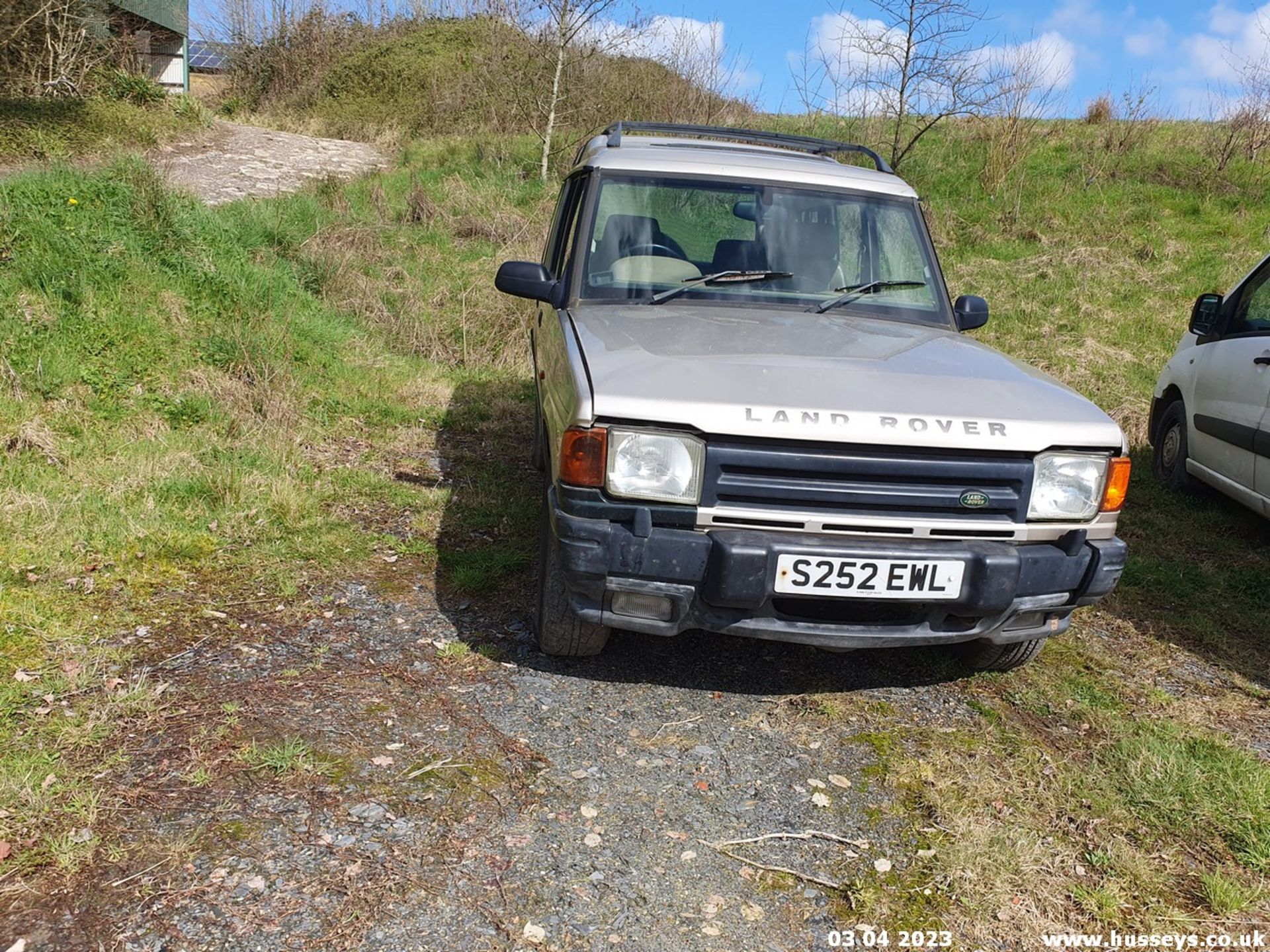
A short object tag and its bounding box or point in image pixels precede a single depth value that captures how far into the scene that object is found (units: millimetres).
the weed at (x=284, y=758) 2762
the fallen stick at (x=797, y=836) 2496
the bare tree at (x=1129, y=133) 15688
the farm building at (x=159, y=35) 18594
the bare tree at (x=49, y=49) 14414
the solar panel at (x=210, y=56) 26125
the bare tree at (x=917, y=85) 12555
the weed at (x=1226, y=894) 2439
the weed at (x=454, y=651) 3591
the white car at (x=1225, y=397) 5023
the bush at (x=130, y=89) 16250
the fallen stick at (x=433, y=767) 2809
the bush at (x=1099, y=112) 17578
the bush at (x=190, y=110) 16875
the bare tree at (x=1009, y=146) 14641
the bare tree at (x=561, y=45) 14492
